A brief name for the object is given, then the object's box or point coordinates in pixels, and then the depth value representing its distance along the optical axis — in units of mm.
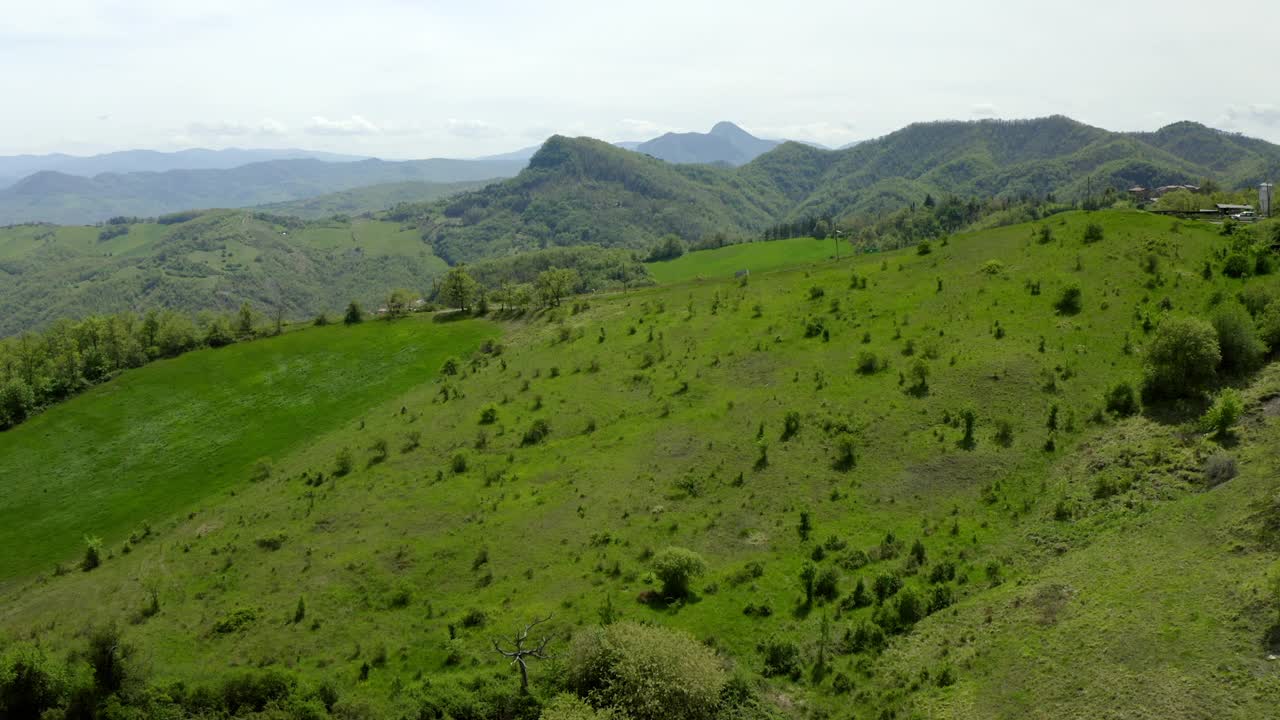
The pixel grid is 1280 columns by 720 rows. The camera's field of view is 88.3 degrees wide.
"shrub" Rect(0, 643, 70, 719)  38438
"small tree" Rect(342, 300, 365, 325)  129125
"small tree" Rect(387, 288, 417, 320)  134000
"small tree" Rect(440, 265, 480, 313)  127625
